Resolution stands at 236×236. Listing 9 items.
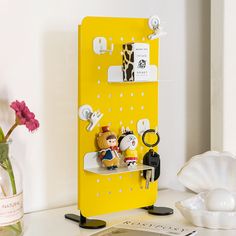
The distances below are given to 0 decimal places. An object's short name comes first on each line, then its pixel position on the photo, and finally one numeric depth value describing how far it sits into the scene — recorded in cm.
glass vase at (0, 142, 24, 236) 123
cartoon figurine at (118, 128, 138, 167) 137
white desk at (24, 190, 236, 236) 130
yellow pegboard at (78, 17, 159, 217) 134
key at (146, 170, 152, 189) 141
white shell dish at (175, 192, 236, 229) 130
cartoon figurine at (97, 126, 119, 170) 134
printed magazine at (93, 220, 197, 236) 125
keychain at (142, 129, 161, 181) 140
